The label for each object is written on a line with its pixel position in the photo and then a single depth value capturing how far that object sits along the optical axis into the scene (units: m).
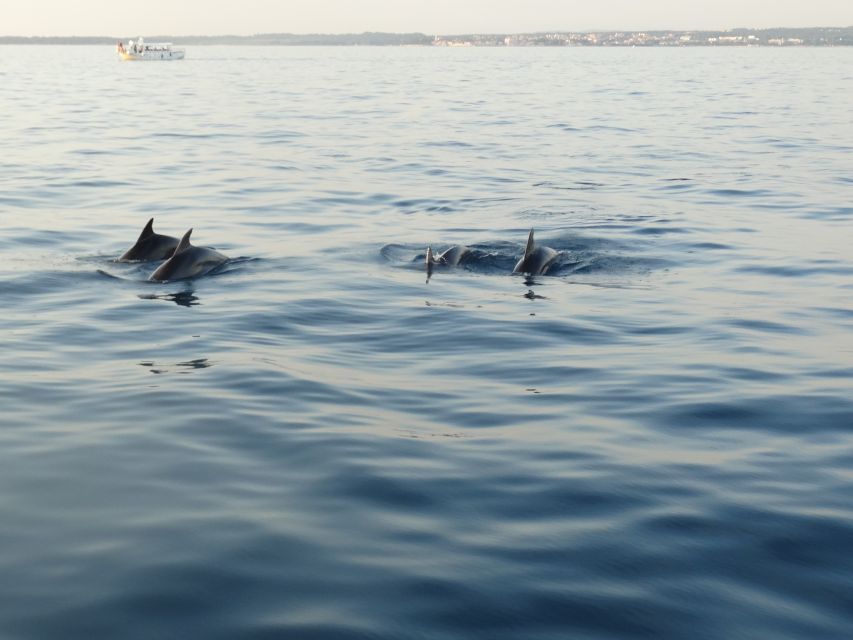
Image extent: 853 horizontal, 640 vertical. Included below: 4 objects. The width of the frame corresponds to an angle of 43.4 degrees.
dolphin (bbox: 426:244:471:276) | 17.59
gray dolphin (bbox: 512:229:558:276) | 17.08
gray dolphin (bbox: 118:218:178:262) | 17.08
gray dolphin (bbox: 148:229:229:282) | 15.88
